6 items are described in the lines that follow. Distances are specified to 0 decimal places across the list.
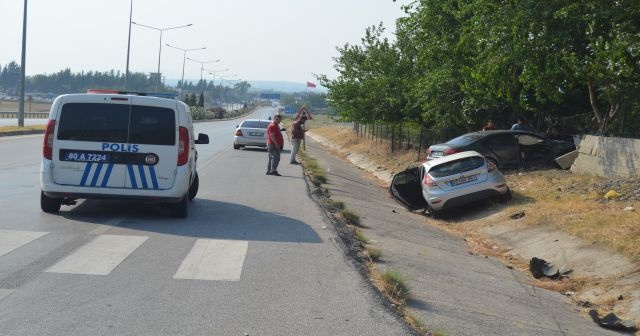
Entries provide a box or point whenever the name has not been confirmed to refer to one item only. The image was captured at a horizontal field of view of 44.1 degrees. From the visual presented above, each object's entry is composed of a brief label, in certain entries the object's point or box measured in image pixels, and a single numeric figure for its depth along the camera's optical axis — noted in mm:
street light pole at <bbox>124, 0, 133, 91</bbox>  53156
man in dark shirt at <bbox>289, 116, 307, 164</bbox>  25438
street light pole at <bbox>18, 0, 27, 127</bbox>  37028
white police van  11234
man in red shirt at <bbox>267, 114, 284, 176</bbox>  20688
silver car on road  34375
